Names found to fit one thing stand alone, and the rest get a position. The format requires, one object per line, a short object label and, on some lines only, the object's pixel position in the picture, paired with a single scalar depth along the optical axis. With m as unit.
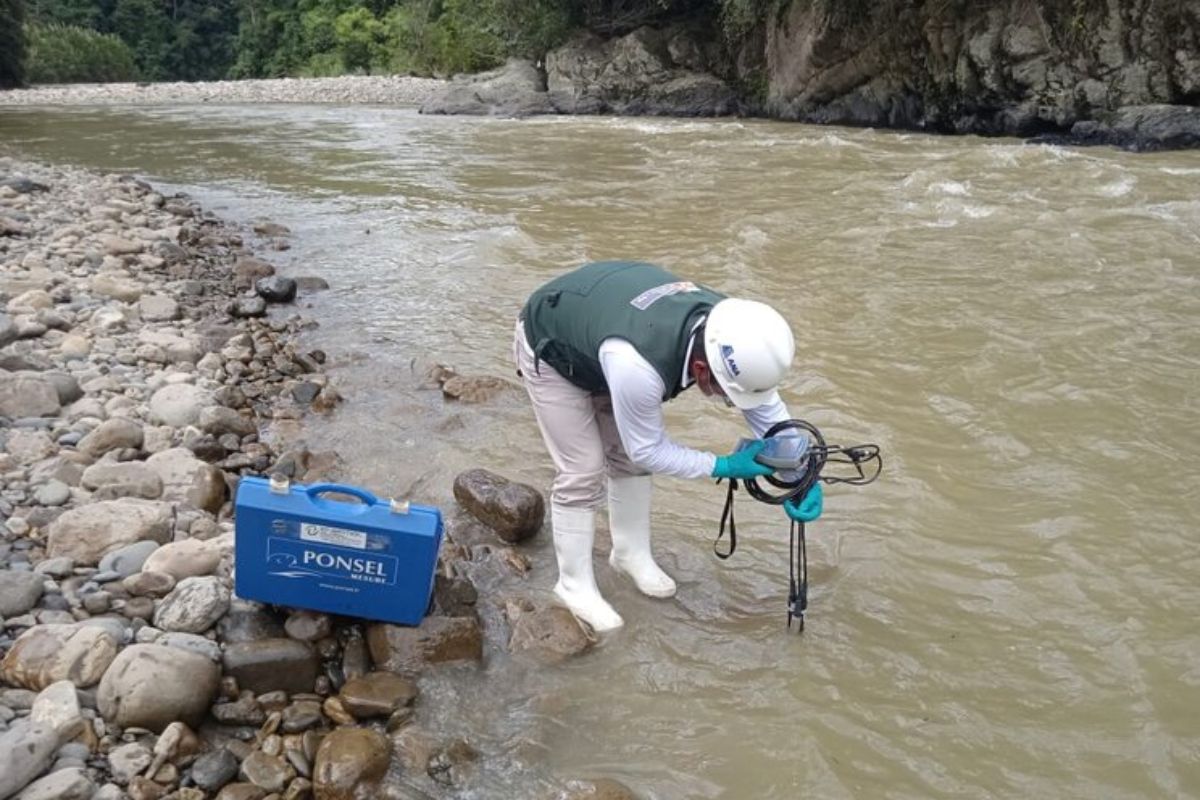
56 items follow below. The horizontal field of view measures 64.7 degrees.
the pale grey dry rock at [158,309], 6.34
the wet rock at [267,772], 2.53
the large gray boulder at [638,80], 24.59
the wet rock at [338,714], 2.83
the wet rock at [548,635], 3.27
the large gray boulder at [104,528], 3.29
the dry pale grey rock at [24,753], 2.24
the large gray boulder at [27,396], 4.43
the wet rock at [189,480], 3.86
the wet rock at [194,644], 2.83
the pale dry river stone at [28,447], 4.02
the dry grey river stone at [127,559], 3.20
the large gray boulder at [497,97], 25.36
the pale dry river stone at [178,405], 4.70
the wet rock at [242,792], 2.45
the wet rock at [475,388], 5.48
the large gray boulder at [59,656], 2.63
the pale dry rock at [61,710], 2.46
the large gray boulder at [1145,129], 14.35
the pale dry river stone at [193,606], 2.94
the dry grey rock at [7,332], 5.27
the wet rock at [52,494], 3.65
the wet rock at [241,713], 2.73
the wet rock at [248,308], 6.75
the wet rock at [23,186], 9.84
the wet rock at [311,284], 7.66
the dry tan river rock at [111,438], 4.22
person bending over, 2.76
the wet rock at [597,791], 2.63
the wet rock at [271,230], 9.62
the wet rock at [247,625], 2.95
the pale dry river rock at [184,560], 3.19
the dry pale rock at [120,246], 7.82
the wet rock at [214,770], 2.48
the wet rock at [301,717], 2.75
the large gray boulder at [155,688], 2.58
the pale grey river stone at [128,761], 2.43
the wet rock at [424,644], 3.06
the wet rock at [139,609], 3.00
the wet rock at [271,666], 2.84
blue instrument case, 2.84
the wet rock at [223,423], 4.67
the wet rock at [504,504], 3.96
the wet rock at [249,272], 7.59
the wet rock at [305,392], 5.37
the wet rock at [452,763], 2.68
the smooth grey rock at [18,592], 2.90
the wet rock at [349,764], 2.54
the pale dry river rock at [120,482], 3.80
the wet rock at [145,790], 2.38
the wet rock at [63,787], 2.26
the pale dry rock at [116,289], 6.57
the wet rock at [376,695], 2.85
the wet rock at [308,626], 3.00
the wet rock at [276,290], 7.18
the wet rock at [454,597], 3.30
